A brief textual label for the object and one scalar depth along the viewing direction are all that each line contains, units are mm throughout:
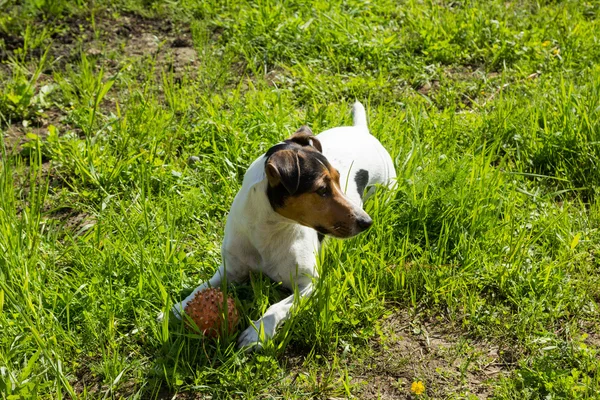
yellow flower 3048
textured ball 3109
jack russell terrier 3127
